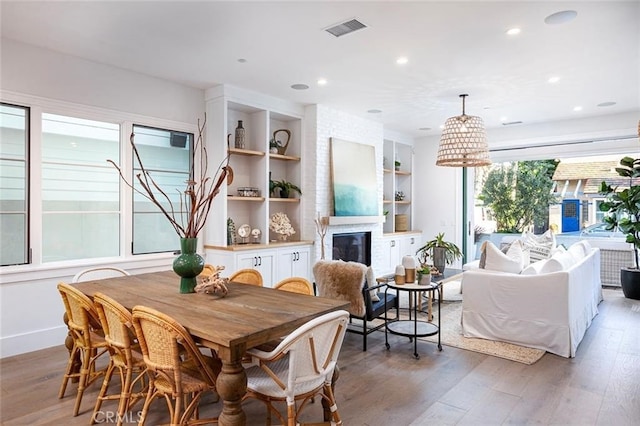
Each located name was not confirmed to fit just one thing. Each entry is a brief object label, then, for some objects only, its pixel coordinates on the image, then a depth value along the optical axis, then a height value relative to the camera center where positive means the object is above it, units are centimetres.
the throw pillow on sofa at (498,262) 405 -50
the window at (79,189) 406 +26
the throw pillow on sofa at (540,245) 544 -44
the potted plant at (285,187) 599 +40
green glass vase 271 -35
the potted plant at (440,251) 573 -56
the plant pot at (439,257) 603 -66
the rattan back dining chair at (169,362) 195 -77
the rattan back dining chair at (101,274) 363 -57
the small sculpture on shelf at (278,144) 593 +107
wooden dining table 186 -57
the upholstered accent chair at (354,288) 376 -71
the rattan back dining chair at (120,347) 221 -79
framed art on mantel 628 +59
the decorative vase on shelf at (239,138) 544 +104
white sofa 363 -89
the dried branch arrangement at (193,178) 492 +45
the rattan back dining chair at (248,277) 352 -56
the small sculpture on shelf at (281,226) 578 -18
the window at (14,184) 373 +28
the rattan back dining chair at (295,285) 301 -55
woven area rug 359 -128
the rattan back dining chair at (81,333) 255 -82
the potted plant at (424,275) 409 -64
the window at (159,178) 470 +44
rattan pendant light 484 +89
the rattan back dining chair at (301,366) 193 -78
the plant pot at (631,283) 588 -103
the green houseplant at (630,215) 591 -2
